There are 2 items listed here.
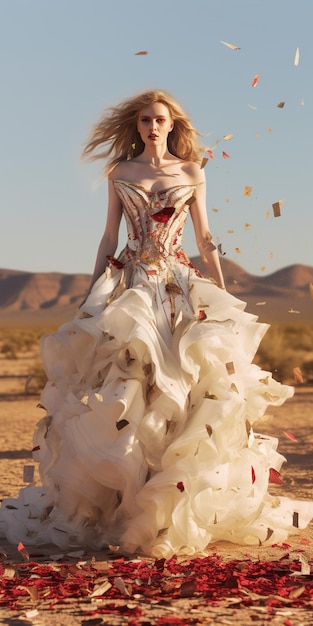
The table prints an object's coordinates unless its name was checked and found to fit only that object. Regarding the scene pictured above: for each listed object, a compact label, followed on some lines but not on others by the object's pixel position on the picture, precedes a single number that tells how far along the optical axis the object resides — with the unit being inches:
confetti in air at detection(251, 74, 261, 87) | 255.3
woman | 227.8
